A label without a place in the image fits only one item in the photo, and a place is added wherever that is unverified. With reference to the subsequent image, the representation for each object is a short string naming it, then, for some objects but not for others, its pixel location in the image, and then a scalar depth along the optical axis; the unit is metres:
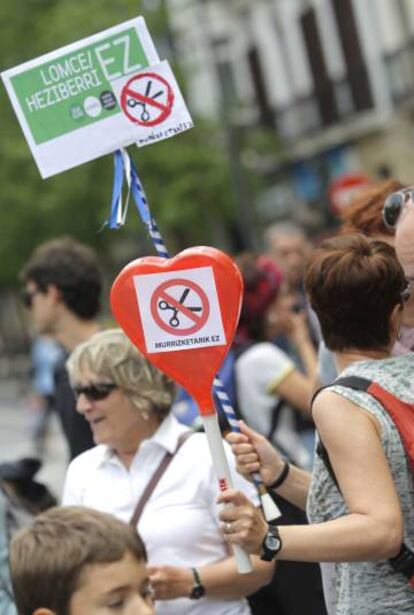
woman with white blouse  7.00
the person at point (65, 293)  10.01
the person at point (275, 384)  8.23
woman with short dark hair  5.42
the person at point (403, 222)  6.11
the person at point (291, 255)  15.02
